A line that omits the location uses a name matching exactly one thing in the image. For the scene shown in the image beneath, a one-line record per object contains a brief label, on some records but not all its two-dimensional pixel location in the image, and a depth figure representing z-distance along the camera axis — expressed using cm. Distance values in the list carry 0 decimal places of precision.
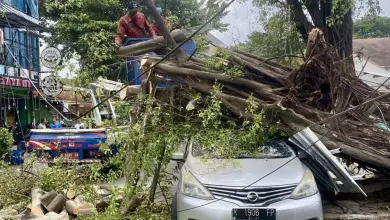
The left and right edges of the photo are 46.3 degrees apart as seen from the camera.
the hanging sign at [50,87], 941
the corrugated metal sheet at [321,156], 592
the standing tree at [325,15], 1064
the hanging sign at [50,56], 1236
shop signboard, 1875
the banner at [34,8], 2488
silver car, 529
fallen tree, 621
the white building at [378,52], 2422
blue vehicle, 1087
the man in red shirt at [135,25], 914
